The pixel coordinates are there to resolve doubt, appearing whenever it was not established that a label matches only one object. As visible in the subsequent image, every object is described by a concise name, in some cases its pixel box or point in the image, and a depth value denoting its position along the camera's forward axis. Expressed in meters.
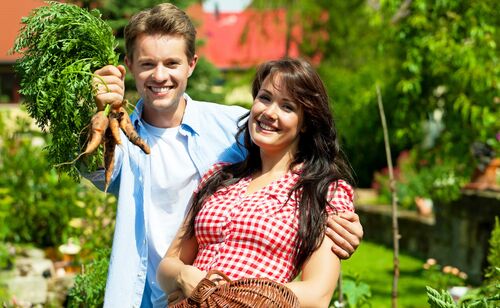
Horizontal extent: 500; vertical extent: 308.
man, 3.14
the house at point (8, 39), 11.43
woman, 2.68
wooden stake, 4.61
